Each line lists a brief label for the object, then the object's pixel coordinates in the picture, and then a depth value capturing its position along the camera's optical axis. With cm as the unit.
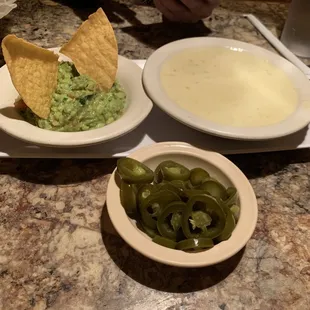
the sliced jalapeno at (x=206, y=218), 24
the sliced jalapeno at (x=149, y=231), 25
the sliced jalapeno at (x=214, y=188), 26
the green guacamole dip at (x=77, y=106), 31
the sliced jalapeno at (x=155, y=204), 25
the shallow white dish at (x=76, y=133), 29
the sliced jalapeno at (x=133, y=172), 26
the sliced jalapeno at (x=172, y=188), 25
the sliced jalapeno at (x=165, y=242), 24
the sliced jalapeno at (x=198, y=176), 27
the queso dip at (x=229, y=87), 34
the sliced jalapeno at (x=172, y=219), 25
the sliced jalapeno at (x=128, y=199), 26
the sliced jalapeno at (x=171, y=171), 27
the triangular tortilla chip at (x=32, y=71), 29
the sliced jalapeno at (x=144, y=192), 26
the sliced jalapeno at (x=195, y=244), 24
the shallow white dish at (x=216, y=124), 31
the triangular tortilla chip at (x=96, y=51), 34
